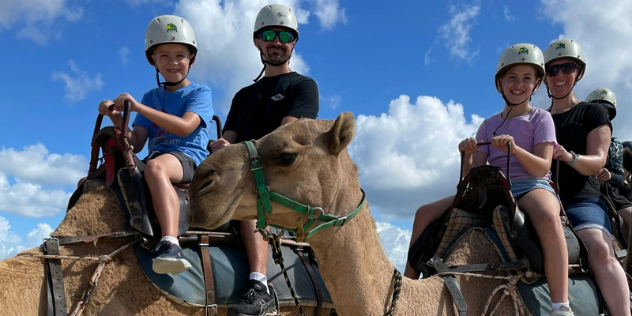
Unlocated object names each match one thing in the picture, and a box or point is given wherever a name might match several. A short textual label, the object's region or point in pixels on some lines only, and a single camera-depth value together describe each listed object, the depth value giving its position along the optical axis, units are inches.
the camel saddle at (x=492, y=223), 206.2
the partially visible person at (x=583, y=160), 222.7
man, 239.6
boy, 195.0
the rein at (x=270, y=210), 151.5
